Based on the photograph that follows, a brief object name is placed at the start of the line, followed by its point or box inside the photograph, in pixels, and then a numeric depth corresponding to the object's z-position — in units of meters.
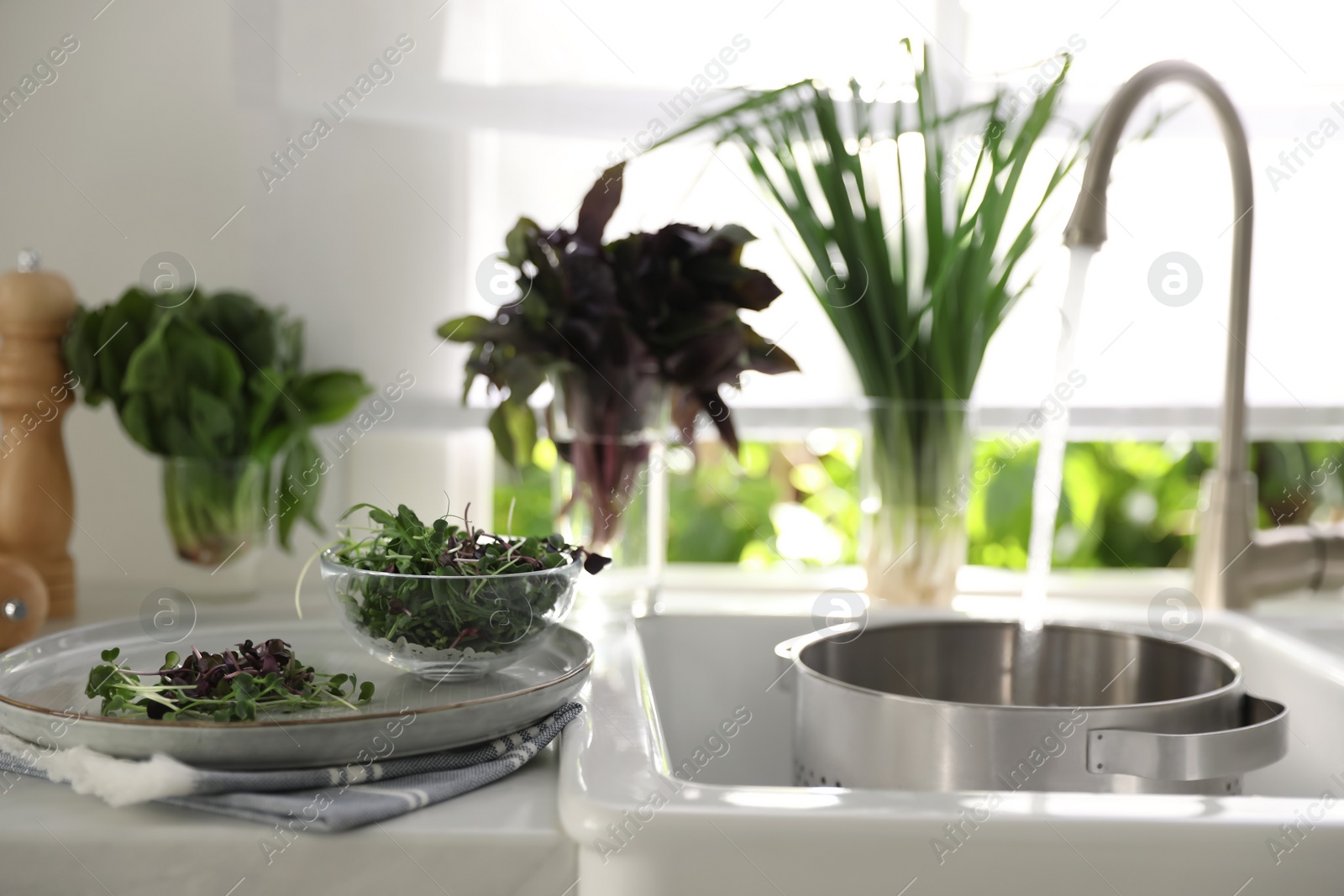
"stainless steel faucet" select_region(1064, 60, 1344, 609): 0.95
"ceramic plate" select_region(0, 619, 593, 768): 0.49
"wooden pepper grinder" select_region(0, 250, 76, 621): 0.94
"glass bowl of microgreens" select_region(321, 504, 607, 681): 0.60
